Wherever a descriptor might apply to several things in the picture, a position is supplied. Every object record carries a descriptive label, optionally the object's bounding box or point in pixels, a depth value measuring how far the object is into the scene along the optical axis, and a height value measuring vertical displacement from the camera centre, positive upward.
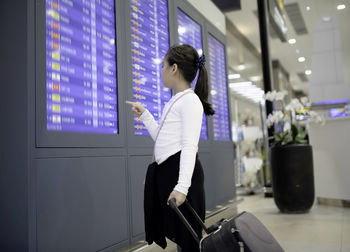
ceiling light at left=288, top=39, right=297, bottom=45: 9.77 +2.85
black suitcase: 1.37 -0.37
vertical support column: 6.57 +1.86
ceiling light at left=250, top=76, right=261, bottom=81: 10.08 +1.94
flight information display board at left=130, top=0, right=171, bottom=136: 2.88 +0.85
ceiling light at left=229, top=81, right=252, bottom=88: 10.04 +1.76
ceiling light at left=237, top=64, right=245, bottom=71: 9.42 +2.12
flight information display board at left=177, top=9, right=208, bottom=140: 3.85 +1.32
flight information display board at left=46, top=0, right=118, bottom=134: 2.01 +0.54
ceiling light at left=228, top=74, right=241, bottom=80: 9.65 +1.91
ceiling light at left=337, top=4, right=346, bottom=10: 8.04 +3.11
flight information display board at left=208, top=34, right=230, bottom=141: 4.62 +0.80
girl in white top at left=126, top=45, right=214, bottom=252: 1.58 -0.03
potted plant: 4.59 -0.35
